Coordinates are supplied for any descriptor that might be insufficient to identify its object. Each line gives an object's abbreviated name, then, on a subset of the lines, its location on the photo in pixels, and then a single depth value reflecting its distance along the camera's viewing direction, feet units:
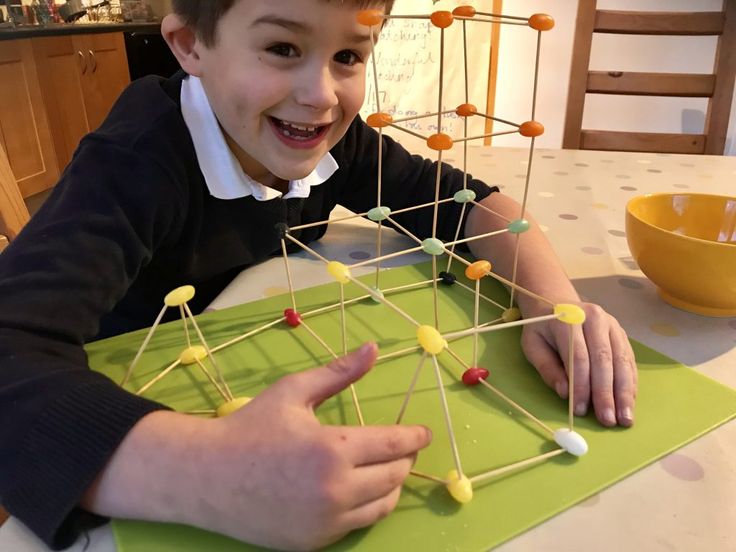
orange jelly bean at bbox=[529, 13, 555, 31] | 1.55
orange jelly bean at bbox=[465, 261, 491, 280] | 1.48
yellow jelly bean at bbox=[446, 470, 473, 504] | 1.18
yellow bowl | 1.80
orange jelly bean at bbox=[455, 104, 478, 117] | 1.86
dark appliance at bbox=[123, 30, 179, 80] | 9.04
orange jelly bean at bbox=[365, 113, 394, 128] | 1.66
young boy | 1.10
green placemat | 1.12
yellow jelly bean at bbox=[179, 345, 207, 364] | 1.62
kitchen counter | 6.99
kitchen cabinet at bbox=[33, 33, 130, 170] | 7.79
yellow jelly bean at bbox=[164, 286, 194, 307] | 1.52
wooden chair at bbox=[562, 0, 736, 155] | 4.54
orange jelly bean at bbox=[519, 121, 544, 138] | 1.61
